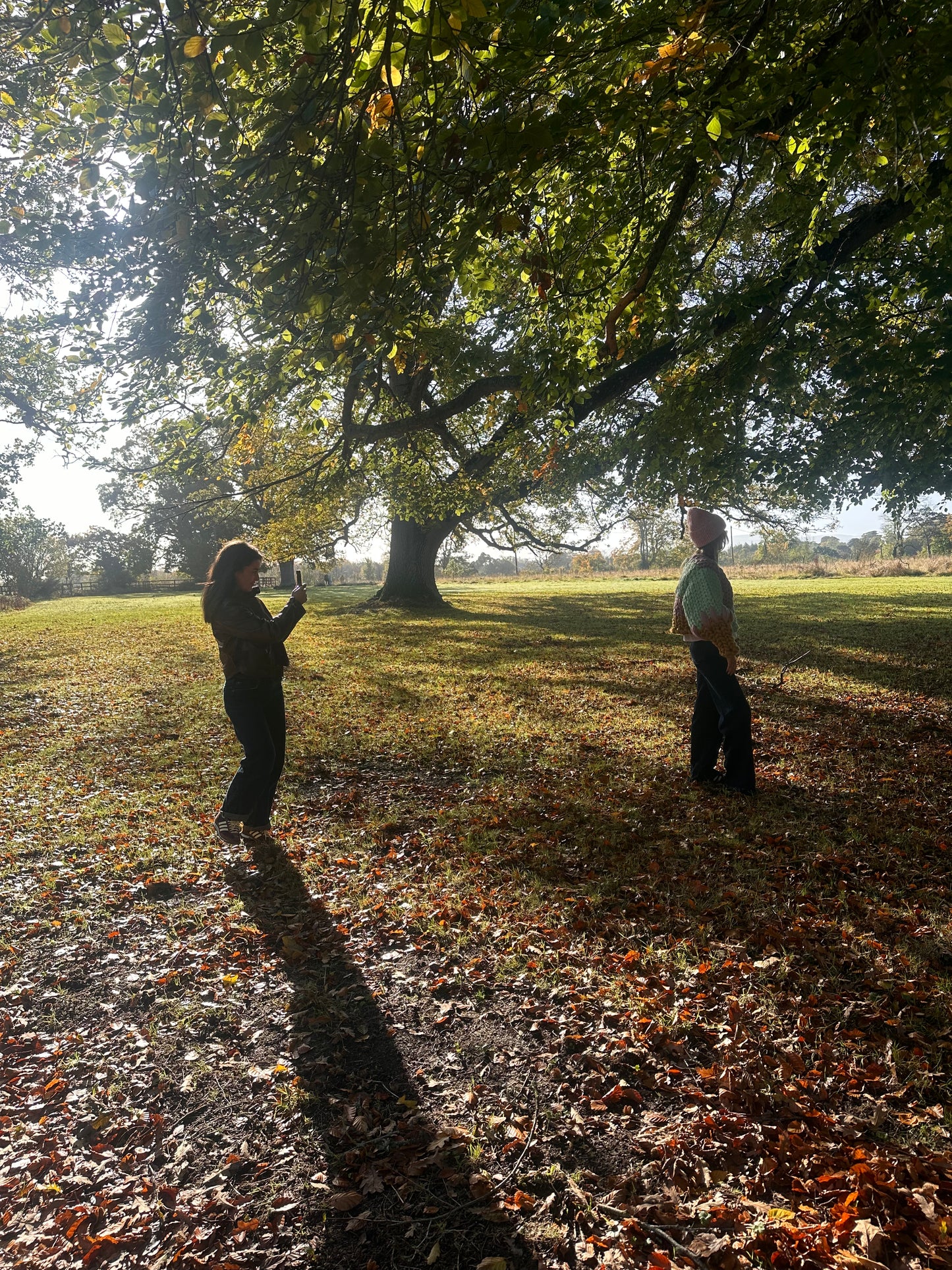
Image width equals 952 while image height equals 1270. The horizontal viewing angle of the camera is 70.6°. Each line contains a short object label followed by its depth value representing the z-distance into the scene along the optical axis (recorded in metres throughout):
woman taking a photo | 5.64
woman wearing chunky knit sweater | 5.99
